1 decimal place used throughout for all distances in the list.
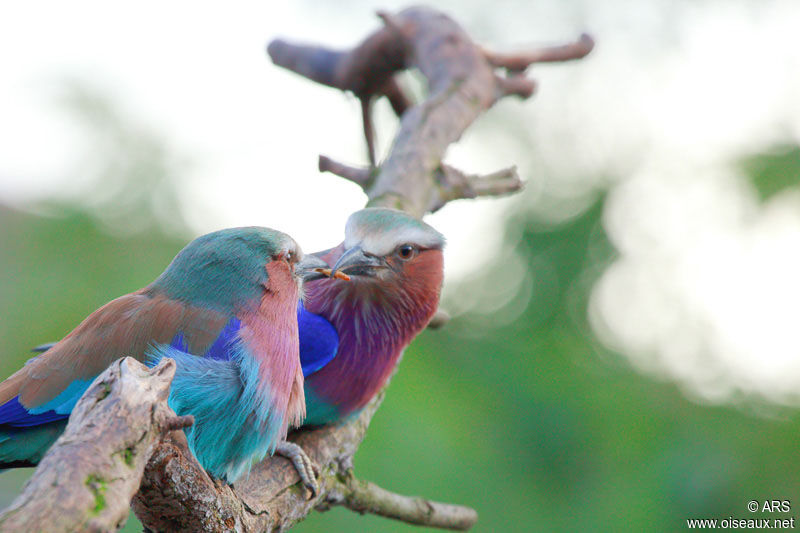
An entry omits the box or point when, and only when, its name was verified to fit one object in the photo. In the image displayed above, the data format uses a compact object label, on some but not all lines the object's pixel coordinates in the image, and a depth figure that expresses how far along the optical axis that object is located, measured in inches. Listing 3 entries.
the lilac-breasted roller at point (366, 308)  225.5
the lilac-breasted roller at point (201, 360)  169.5
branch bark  91.6
